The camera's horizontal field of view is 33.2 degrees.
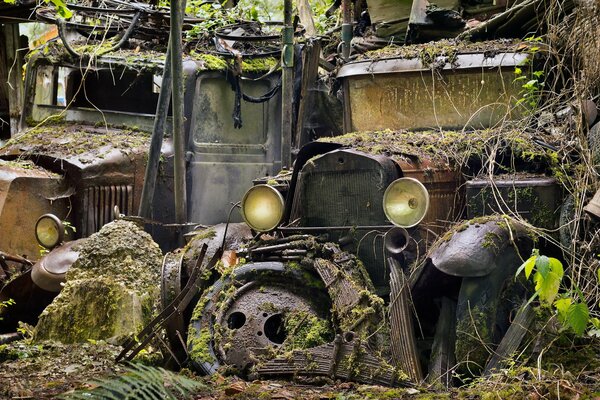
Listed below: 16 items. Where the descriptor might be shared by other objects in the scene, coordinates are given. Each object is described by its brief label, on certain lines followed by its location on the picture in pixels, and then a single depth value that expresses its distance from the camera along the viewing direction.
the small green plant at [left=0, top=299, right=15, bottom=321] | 7.83
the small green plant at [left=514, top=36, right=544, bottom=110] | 7.14
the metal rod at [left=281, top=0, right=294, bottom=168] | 9.09
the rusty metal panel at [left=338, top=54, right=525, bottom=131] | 7.35
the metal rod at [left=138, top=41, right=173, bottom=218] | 8.81
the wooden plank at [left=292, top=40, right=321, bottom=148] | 9.82
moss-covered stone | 7.17
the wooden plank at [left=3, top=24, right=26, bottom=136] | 13.20
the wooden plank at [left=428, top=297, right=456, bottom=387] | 5.73
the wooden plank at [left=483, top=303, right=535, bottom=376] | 5.52
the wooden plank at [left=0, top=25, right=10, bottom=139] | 14.07
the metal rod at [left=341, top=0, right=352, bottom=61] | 8.71
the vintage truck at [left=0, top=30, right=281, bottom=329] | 8.71
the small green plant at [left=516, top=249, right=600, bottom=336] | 4.96
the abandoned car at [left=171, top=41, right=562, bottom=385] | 5.79
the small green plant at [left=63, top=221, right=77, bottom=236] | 8.77
